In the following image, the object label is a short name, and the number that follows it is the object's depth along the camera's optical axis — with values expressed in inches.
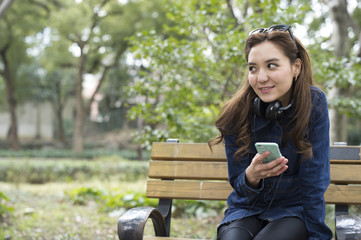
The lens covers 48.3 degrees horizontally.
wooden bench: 98.3
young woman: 77.1
